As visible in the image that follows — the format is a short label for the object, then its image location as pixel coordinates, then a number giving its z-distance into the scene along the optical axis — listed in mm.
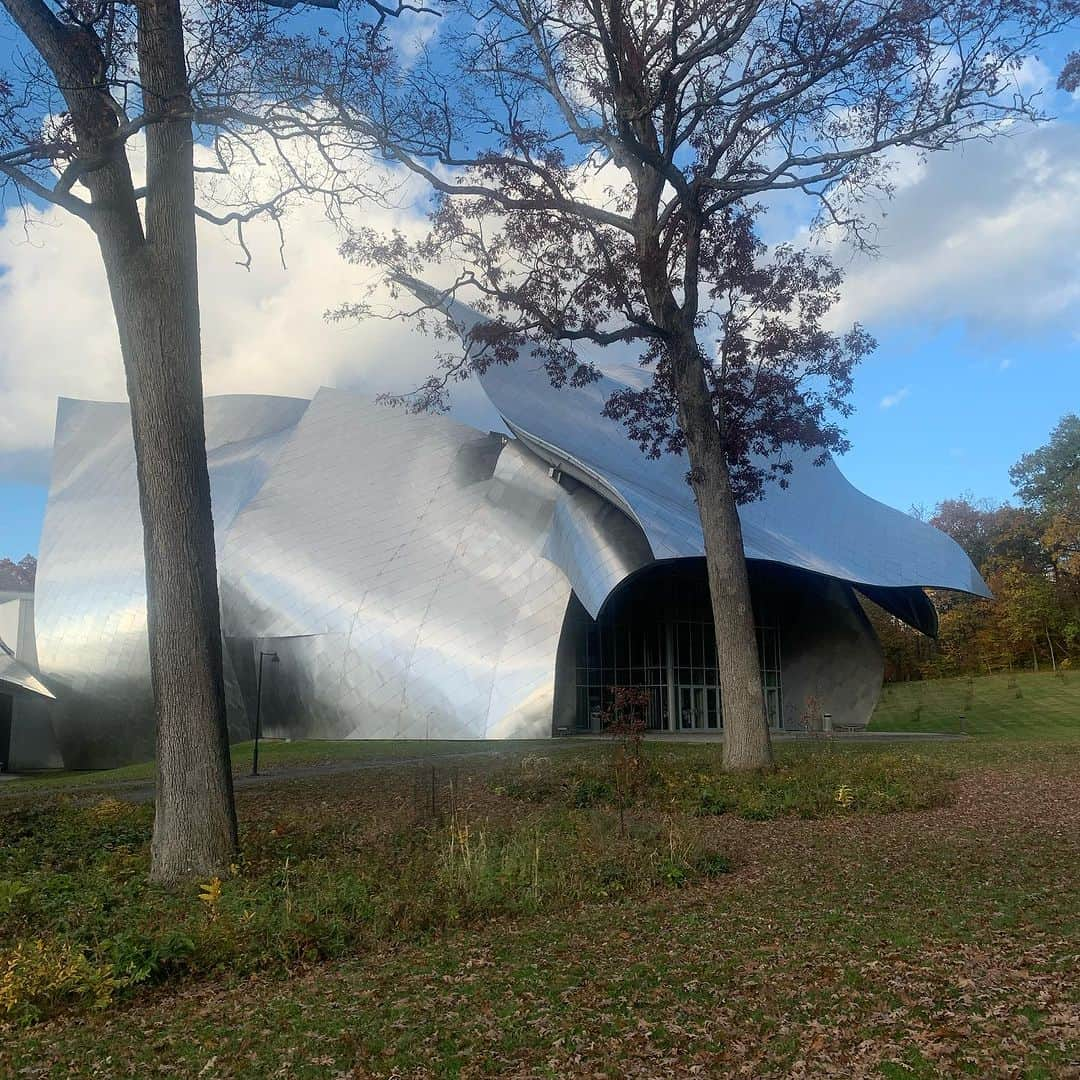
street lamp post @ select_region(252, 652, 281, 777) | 17100
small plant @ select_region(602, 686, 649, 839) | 11391
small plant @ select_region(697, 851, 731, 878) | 7641
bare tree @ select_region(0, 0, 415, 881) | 7582
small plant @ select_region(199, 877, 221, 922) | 6066
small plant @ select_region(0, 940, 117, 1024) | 4852
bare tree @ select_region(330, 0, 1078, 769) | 13445
